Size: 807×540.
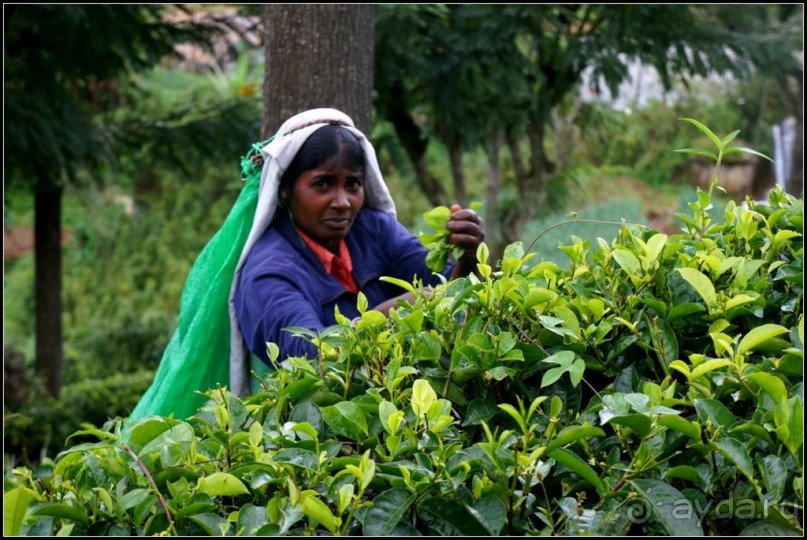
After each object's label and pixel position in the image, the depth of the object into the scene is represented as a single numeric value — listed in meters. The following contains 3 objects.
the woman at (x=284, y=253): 3.05
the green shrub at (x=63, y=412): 7.17
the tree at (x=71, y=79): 5.90
